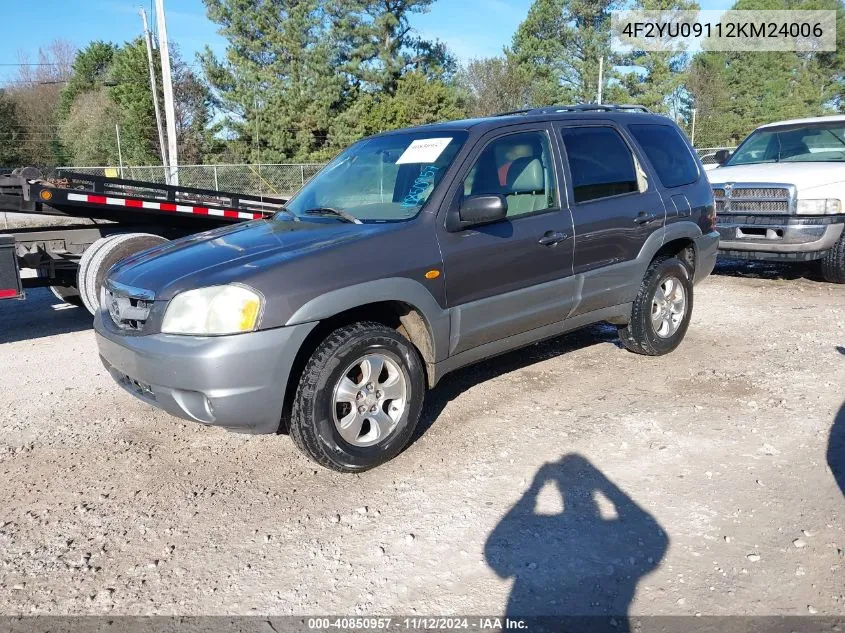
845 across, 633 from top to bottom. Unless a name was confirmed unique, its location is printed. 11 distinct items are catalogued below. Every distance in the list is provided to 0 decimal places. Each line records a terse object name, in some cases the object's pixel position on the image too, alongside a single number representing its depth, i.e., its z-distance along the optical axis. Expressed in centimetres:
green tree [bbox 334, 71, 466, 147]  3794
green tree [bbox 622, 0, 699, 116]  4606
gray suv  338
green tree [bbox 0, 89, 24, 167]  4469
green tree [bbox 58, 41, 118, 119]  5625
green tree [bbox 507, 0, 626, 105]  4803
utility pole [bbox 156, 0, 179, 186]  2028
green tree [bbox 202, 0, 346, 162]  3809
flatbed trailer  622
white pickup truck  819
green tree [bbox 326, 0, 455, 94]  3966
